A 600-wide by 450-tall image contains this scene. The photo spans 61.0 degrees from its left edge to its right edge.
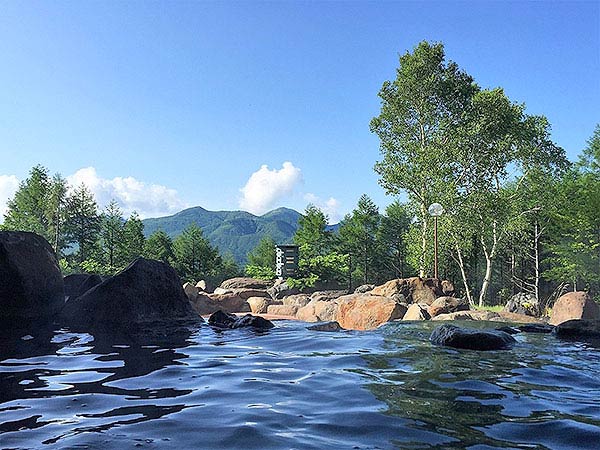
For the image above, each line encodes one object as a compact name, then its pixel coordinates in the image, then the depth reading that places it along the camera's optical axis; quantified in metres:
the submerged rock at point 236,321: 8.80
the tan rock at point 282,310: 16.94
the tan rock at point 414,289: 17.22
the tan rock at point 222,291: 20.31
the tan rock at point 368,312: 11.73
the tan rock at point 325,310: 14.20
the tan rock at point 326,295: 19.23
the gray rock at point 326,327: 8.66
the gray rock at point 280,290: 23.61
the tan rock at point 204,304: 18.52
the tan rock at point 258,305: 18.64
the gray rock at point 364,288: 21.99
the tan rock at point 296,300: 19.11
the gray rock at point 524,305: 16.64
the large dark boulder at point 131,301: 7.83
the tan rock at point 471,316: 11.81
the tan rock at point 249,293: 21.41
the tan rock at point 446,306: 13.45
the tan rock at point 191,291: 19.27
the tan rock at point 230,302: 19.08
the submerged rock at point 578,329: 8.33
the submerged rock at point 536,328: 9.30
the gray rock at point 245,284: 24.98
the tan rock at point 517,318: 12.36
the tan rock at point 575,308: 12.40
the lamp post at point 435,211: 19.53
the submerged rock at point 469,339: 6.54
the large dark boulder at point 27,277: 7.31
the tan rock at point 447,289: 18.01
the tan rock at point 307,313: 14.98
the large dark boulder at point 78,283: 10.11
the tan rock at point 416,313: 11.34
